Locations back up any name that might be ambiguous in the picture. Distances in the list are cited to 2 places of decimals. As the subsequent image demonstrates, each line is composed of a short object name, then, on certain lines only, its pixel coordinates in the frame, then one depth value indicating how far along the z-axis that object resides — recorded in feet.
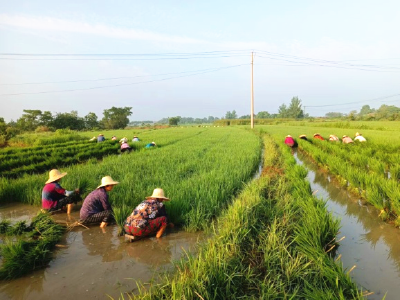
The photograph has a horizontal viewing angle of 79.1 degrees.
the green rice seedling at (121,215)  10.88
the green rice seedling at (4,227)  10.76
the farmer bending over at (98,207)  11.57
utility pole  79.87
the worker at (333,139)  37.54
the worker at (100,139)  47.30
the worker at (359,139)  34.53
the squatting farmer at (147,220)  10.00
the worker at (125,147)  35.22
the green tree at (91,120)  149.38
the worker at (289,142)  38.81
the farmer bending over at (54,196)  13.26
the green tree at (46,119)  119.96
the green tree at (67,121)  124.16
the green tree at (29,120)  115.44
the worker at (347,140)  34.77
